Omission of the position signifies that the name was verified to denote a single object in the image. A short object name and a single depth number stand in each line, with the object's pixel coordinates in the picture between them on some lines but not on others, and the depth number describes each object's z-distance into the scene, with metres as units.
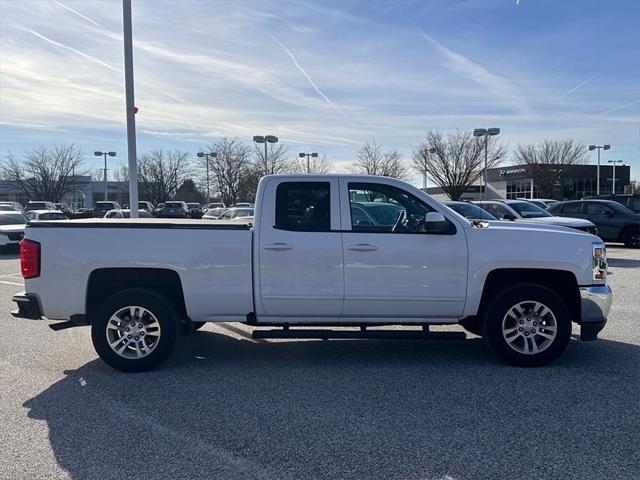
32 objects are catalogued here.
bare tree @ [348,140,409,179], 42.82
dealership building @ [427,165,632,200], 59.22
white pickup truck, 5.52
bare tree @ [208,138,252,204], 48.09
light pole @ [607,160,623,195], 64.40
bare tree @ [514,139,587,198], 55.00
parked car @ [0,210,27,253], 18.48
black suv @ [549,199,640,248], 18.09
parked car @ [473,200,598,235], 14.82
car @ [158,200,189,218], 35.50
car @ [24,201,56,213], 38.00
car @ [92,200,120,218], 35.35
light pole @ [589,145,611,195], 53.44
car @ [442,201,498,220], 13.84
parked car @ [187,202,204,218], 40.28
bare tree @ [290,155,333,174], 46.39
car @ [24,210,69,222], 24.23
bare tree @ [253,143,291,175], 46.06
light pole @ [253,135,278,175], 36.84
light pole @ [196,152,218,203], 46.66
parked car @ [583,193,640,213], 20.92
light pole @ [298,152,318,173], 42.97
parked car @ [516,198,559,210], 28.33
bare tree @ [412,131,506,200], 40.50
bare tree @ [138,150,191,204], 54.12
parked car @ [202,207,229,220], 28.36
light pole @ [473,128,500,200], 35.91
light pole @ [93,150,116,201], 52.78
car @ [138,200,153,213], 39.31
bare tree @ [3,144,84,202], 48.31
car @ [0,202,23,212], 30.71
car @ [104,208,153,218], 27.98
